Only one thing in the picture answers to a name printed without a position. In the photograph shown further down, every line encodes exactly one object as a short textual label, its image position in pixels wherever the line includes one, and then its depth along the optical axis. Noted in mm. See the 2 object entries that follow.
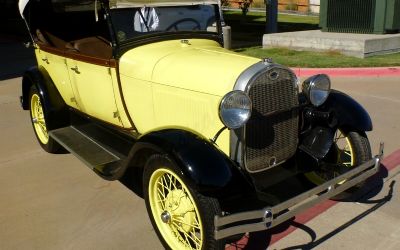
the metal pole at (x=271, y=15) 13867
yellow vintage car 2898
